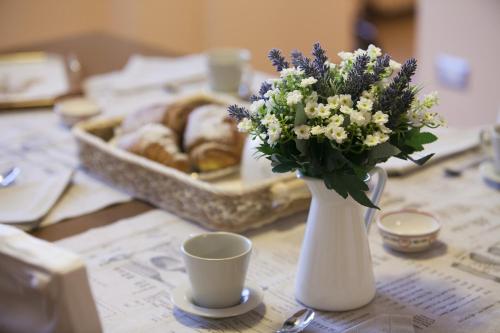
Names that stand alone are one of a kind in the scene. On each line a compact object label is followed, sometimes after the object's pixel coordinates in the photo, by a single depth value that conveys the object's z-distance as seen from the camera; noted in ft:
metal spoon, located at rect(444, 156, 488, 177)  4.79
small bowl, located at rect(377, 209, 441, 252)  4.01
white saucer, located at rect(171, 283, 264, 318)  3.56
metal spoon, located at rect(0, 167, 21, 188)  4.50
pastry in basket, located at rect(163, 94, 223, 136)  4.84
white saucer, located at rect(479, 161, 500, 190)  4.60
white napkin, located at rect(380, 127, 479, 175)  4.79
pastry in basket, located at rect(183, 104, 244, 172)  4.64
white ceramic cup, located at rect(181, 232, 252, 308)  3.52
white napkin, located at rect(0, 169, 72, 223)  4.25
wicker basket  4.12
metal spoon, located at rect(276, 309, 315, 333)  3.52
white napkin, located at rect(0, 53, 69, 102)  5.78
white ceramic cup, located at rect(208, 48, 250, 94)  5.64
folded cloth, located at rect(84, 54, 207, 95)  5.89
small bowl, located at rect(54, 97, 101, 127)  5.38
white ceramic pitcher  3.59
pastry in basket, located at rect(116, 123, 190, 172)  4.55
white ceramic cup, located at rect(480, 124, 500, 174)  4.52
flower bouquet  3.38
